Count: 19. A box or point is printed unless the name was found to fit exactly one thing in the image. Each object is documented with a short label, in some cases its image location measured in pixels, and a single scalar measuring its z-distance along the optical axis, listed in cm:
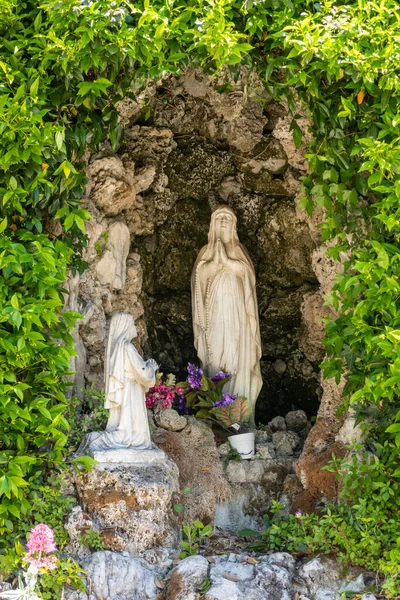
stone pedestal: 734
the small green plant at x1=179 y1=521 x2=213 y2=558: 735
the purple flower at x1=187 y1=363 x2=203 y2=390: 873
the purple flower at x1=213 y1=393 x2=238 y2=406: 854
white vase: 834
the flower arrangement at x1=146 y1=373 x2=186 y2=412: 845
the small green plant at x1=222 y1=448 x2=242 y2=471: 827
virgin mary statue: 894
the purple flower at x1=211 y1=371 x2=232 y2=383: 878
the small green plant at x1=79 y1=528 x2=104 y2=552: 720
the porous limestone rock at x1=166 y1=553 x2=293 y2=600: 684
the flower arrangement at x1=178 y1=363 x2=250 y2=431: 852
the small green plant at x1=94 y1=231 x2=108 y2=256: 838
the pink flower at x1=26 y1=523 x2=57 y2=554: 663
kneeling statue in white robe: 773
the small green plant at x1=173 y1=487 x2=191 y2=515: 763
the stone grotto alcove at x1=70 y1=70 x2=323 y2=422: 851
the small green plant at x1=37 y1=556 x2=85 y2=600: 687
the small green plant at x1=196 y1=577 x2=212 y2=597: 684
